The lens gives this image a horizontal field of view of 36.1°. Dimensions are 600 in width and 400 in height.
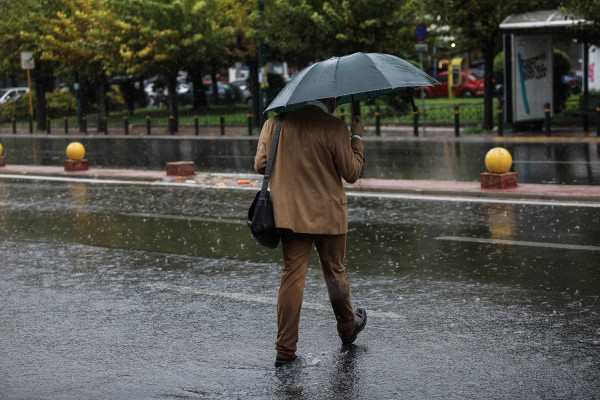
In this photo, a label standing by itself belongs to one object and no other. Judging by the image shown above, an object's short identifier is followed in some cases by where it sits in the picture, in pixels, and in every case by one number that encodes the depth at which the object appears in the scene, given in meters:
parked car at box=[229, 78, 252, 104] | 48.72
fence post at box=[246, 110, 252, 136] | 31.47
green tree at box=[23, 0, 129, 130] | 36.41
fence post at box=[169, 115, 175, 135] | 34.53
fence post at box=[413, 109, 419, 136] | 27.30
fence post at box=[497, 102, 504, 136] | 25.73
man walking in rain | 5.56
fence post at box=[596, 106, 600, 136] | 24.04
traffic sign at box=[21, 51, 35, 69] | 38.53
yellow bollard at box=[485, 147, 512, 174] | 13.41
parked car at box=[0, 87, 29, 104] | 49.26
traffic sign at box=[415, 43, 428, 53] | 25.89
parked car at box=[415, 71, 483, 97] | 47.12
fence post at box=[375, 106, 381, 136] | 28.39
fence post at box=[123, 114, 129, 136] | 36.34
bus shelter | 25.58
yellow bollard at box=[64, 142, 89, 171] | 18.73
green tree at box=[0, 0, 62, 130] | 39.69
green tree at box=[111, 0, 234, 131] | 34.16
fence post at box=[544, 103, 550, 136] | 25.00
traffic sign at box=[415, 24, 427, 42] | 27.50
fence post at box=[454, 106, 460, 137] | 26.52
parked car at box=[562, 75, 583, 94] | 41.91
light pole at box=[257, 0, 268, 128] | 32.47
